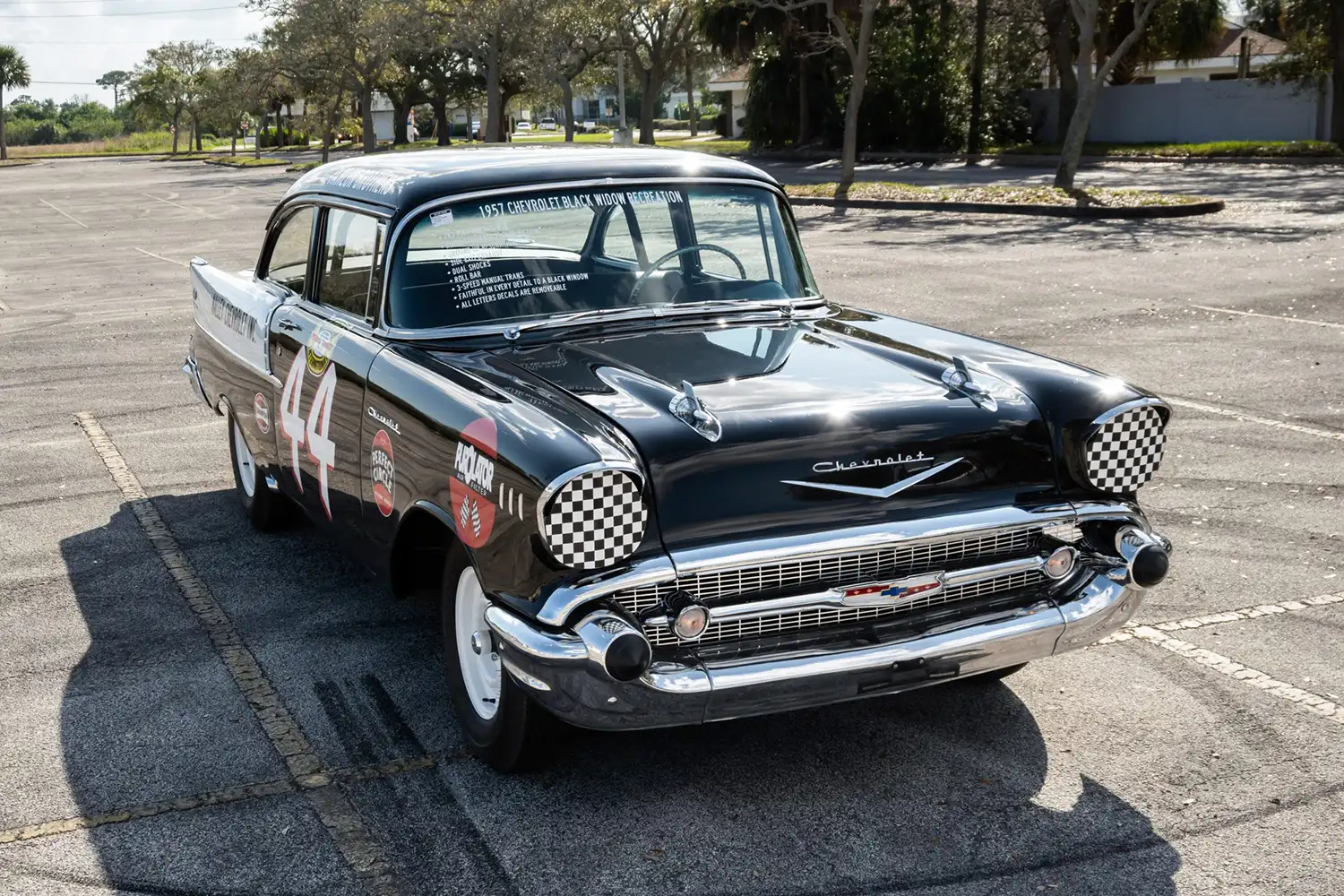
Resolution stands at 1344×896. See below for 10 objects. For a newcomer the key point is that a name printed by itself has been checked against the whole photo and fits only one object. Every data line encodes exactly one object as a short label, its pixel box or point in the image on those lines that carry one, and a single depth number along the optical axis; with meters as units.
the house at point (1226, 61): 54.78
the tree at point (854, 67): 24.33
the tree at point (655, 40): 46.91
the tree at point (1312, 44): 34.81
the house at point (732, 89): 63.31
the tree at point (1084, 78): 22.06
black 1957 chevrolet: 3.54
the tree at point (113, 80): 138.00
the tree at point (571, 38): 47.09
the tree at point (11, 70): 80.75
